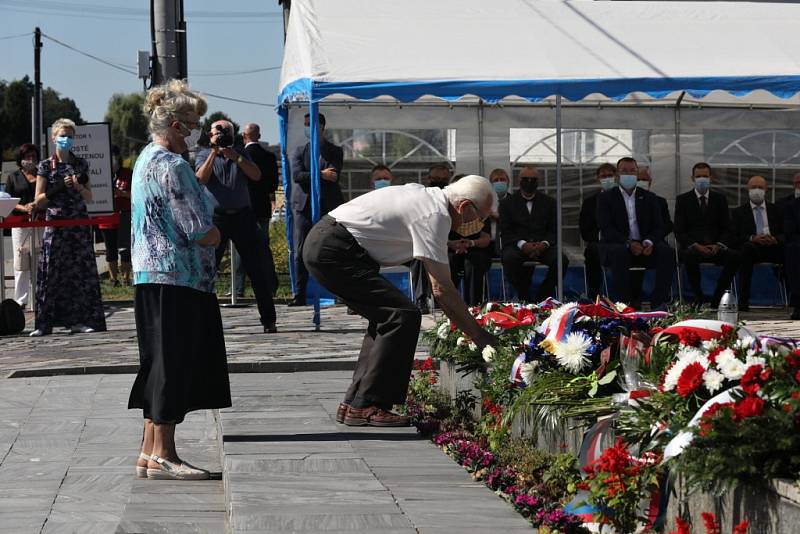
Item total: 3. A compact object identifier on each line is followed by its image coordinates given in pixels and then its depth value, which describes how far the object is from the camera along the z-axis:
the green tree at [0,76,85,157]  105.91
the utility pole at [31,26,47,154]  53.20
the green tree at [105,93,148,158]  112.75
